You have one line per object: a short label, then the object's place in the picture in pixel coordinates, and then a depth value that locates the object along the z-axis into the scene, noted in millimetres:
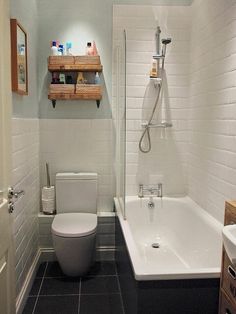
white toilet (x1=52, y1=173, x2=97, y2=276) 2500
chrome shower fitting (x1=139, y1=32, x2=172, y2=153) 2896
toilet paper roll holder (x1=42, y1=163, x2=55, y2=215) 2957
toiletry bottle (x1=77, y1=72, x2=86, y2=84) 2895
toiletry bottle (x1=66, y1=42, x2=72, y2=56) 2895
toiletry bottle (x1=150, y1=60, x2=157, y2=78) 2930
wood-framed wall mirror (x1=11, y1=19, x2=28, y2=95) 1992
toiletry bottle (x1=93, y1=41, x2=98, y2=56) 2896
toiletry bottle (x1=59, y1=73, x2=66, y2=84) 2885
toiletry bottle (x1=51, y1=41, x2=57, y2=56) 2848
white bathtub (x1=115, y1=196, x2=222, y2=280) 1612
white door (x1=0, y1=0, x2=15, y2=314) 1465
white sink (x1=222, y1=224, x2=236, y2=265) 1072
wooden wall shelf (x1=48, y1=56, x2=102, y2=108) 2814
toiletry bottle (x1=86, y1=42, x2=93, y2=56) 2887
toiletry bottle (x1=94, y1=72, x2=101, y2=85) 2939
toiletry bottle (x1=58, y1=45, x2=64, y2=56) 2875
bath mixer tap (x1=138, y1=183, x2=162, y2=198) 3120
